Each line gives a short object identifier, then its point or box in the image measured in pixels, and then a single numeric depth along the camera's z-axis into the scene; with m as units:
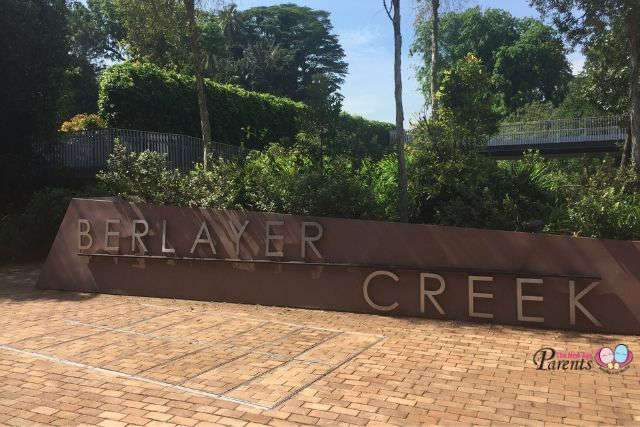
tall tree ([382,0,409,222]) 9.73
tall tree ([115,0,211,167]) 13.02
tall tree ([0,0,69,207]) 15.14
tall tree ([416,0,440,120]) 17.05
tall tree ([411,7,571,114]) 51.75
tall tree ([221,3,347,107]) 55.50
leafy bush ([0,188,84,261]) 13.26
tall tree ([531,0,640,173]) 13.08
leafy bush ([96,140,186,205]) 10.19
